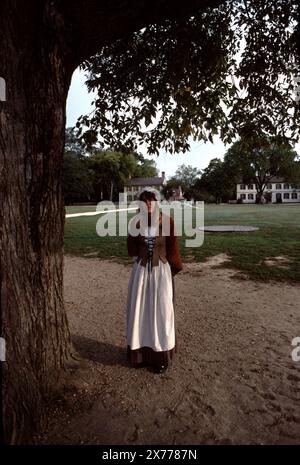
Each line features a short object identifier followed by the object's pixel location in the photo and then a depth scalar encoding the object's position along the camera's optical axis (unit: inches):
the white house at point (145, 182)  4072.3
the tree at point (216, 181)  2728.8
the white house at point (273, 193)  3368.6
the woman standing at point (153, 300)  141.9
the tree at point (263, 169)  2433.6
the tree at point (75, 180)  2242.9
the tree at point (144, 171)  3090.6
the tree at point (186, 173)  5344.5
